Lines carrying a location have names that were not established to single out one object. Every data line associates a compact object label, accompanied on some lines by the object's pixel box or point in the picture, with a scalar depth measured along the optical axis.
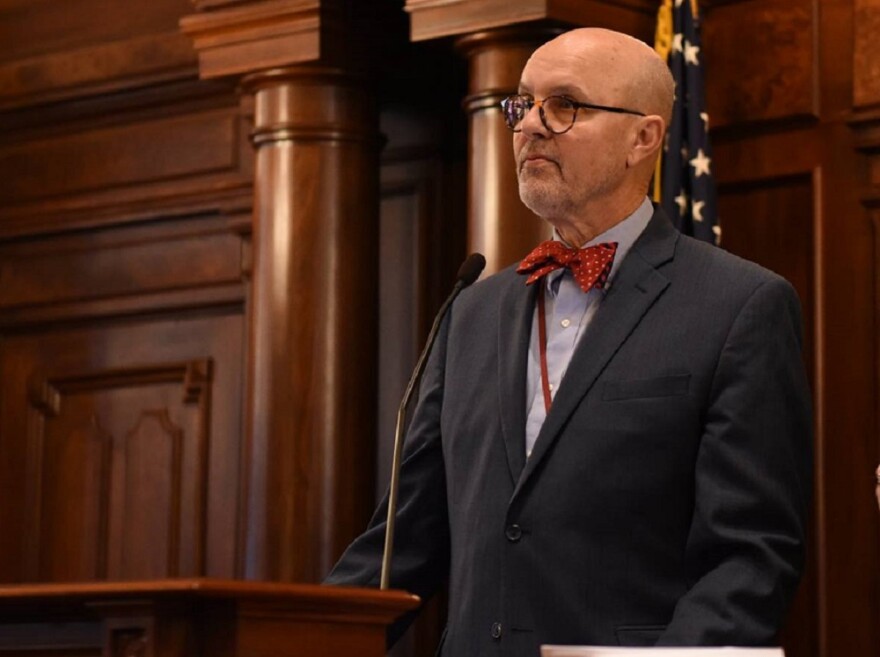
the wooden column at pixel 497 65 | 8.62
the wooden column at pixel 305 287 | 9.44
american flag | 8.65
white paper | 4.11
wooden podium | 4.68
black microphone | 5.88
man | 5.66
